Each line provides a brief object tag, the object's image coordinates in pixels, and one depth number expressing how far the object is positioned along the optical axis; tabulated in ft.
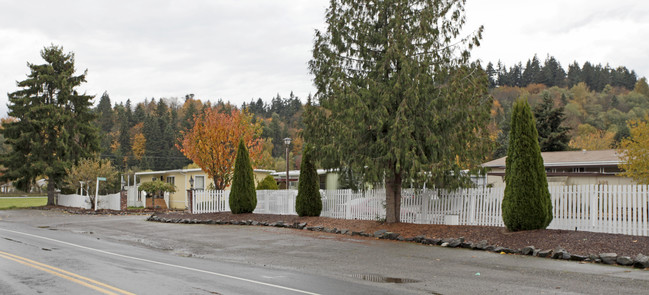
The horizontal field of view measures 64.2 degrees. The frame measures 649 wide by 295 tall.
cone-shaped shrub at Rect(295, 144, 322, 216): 69.56
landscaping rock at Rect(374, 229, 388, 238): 52.11
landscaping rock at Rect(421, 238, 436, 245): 46.37
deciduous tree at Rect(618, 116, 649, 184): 86.28
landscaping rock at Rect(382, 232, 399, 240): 50.70
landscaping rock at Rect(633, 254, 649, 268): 32.27
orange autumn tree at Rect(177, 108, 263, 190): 106.01
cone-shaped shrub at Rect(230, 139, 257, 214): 77.66
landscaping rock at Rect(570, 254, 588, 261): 35.76
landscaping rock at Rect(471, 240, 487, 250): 42.11
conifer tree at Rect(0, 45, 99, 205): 135.64
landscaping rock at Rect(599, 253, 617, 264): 34.17
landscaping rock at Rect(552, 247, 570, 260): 36.45
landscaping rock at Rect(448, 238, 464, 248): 43.98
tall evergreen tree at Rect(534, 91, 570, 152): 136.98
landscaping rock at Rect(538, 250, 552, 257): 37.70
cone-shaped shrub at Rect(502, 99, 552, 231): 44.91
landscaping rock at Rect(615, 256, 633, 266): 33.27
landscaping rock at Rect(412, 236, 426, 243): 47.55
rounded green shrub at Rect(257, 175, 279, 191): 99.71
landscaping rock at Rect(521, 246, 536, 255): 38.88
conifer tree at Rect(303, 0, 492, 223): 52.80
